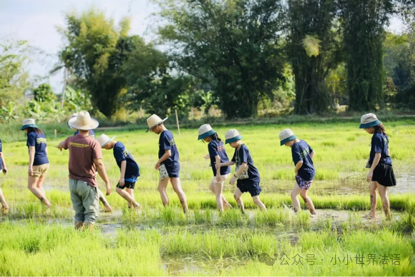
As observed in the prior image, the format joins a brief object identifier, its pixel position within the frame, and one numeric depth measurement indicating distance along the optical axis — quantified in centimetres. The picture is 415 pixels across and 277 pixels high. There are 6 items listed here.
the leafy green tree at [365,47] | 2848
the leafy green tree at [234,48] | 3269
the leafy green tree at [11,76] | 3178
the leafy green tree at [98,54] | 3797
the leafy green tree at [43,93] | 4125
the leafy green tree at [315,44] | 3000
